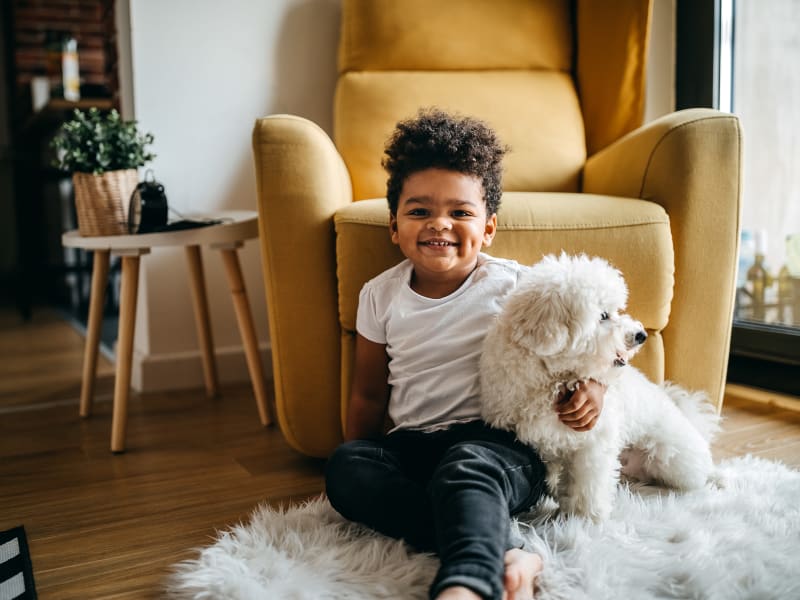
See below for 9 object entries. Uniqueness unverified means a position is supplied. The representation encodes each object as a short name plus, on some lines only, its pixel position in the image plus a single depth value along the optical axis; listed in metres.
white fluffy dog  0.99
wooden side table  1.63
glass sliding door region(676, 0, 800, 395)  2.12
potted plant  1.75
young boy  1.04
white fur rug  0.91
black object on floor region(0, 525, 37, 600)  0.98
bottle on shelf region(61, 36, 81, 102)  3.39
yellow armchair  1.37
